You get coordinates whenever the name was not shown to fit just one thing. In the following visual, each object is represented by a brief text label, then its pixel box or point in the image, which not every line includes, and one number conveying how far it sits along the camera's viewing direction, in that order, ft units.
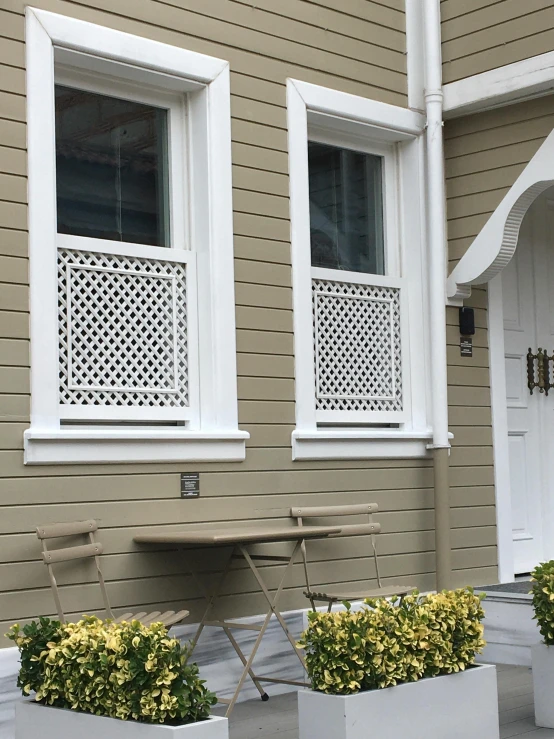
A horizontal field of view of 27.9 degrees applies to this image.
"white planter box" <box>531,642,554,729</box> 15.31
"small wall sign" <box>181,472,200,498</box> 17.52
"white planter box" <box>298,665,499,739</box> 12.53
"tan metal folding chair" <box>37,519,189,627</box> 15.08
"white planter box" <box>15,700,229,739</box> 11.17
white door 23.52
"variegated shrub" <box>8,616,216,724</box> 11.39
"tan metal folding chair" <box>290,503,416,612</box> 17.90
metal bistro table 15.70
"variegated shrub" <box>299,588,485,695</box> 12.80
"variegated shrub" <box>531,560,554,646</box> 15.34
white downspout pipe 20.88
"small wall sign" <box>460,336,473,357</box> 22.04
